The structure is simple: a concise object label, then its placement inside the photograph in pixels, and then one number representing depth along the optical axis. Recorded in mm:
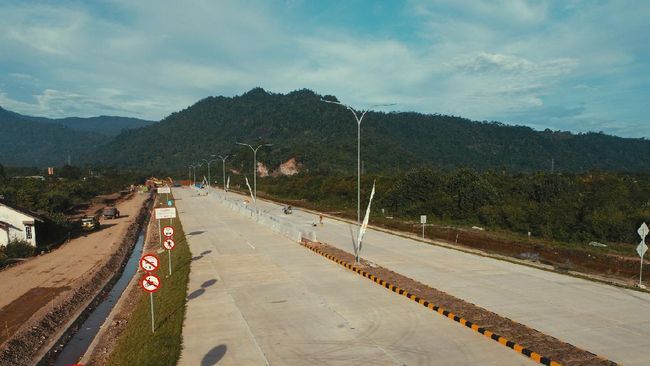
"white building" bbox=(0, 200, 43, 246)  33391
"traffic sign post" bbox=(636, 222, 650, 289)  20156
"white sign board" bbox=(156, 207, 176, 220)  22912
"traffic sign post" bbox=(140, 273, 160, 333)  13172
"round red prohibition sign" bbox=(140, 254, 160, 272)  13539
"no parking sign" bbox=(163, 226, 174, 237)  22250
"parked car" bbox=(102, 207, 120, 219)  57012
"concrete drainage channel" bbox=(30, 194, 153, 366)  16094
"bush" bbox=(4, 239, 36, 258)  32125
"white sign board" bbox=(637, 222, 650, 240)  20297
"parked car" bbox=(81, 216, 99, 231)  45719
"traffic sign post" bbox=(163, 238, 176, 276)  21172
